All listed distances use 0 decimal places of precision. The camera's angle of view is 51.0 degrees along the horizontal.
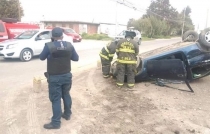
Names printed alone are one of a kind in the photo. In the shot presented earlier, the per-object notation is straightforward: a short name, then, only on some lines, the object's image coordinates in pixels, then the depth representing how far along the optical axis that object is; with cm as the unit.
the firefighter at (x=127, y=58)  565
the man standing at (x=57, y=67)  347
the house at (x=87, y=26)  4184
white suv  2192
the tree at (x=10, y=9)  2547
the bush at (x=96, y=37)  3209
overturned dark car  552
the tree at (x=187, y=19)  6989
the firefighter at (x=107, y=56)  651
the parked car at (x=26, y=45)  987
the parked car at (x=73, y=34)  2342
